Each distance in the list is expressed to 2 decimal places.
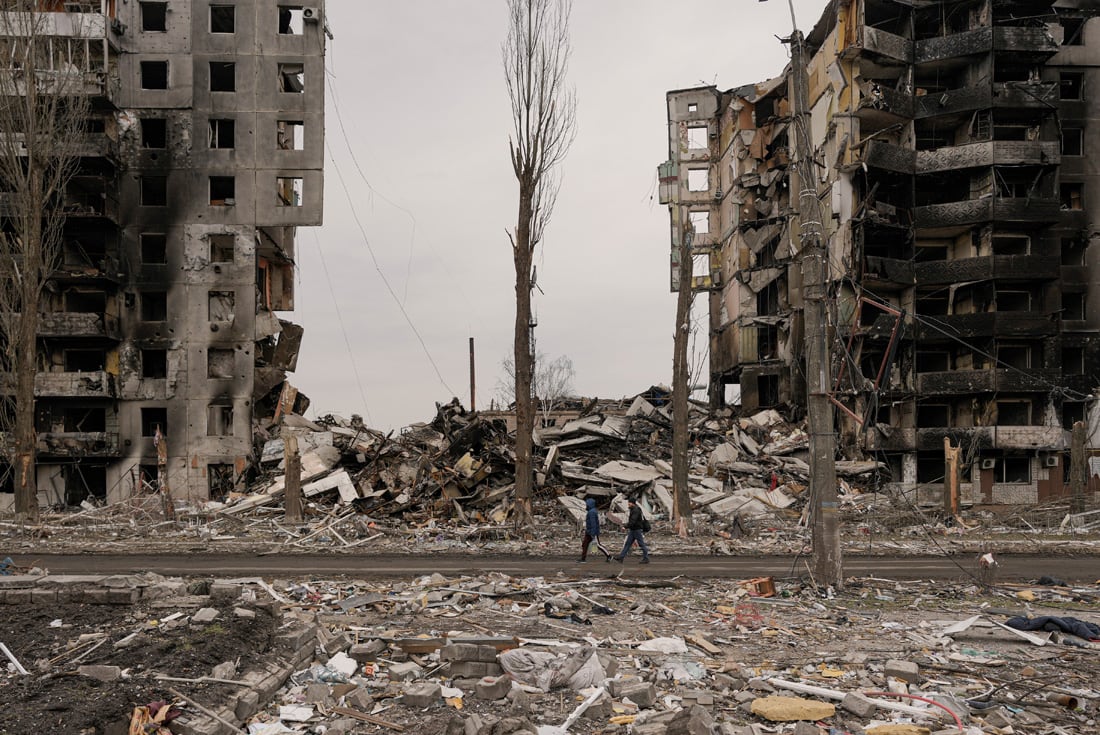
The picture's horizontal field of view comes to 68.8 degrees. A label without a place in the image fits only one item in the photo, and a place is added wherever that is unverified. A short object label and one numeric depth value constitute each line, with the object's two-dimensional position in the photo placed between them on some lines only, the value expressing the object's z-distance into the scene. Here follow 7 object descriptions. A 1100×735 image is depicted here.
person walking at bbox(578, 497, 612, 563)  17.59
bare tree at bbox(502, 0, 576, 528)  25.00
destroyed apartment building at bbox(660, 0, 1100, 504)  40.38
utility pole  13.33
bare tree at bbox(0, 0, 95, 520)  27.33
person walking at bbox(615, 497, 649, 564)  17.28
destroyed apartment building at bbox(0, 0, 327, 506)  38.41
